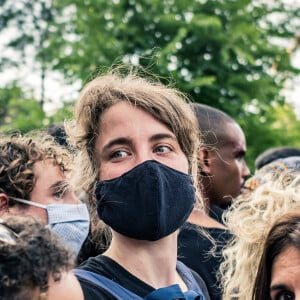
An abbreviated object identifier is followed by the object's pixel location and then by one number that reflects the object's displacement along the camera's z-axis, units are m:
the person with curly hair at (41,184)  3.40
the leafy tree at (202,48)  9.19
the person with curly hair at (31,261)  1.58
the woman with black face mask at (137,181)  2.37
